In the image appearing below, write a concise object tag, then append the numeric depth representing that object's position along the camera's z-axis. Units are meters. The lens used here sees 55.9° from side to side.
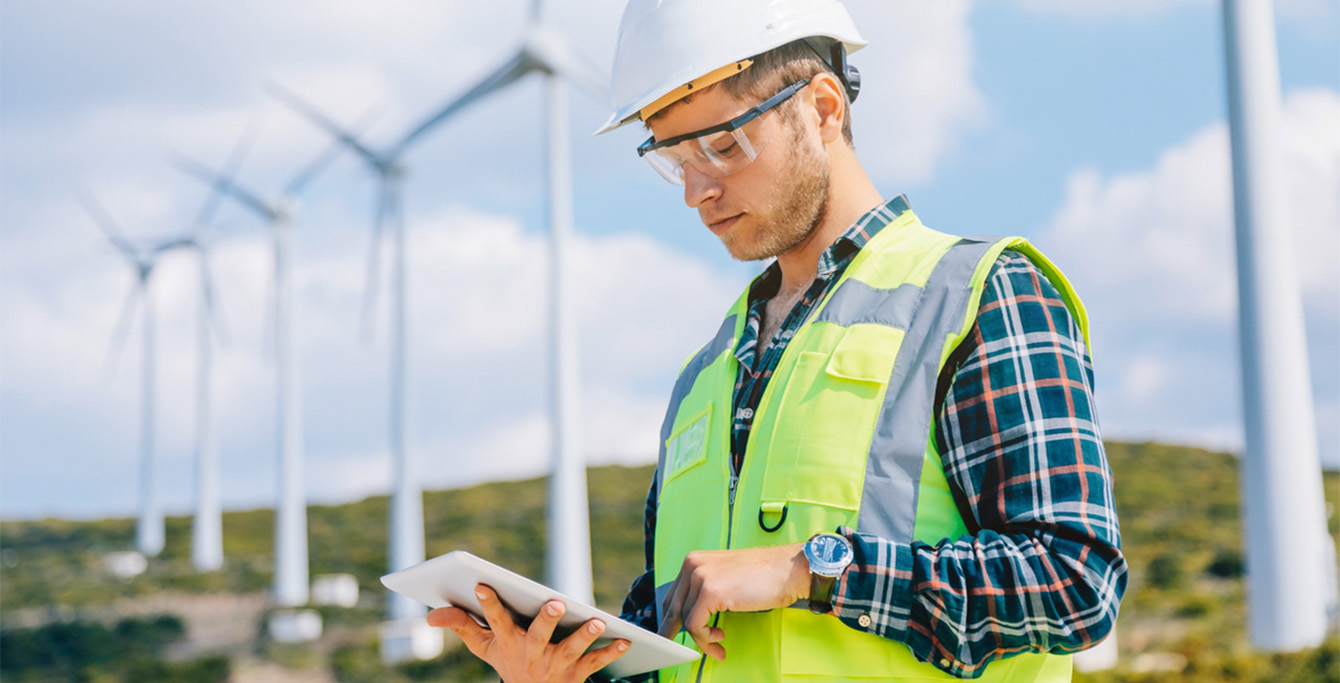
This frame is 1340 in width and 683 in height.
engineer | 2.43
